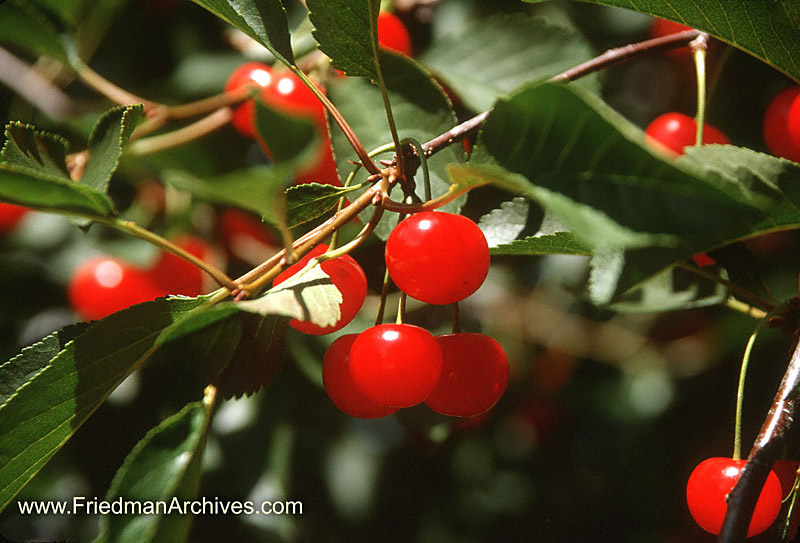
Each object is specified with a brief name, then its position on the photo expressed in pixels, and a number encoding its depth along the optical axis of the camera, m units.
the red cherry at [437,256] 0.41
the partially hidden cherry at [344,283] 0.42
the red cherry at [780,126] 0.46
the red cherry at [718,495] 0.42
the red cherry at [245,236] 0.57
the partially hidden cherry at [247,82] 0.50
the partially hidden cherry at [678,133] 0.47
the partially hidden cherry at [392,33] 0.51
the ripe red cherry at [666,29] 0.50
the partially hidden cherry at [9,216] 0.58
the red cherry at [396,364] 0.42
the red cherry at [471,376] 0.44
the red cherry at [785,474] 0.43
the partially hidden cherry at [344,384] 0.44
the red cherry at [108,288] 0.52
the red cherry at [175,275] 0.52
